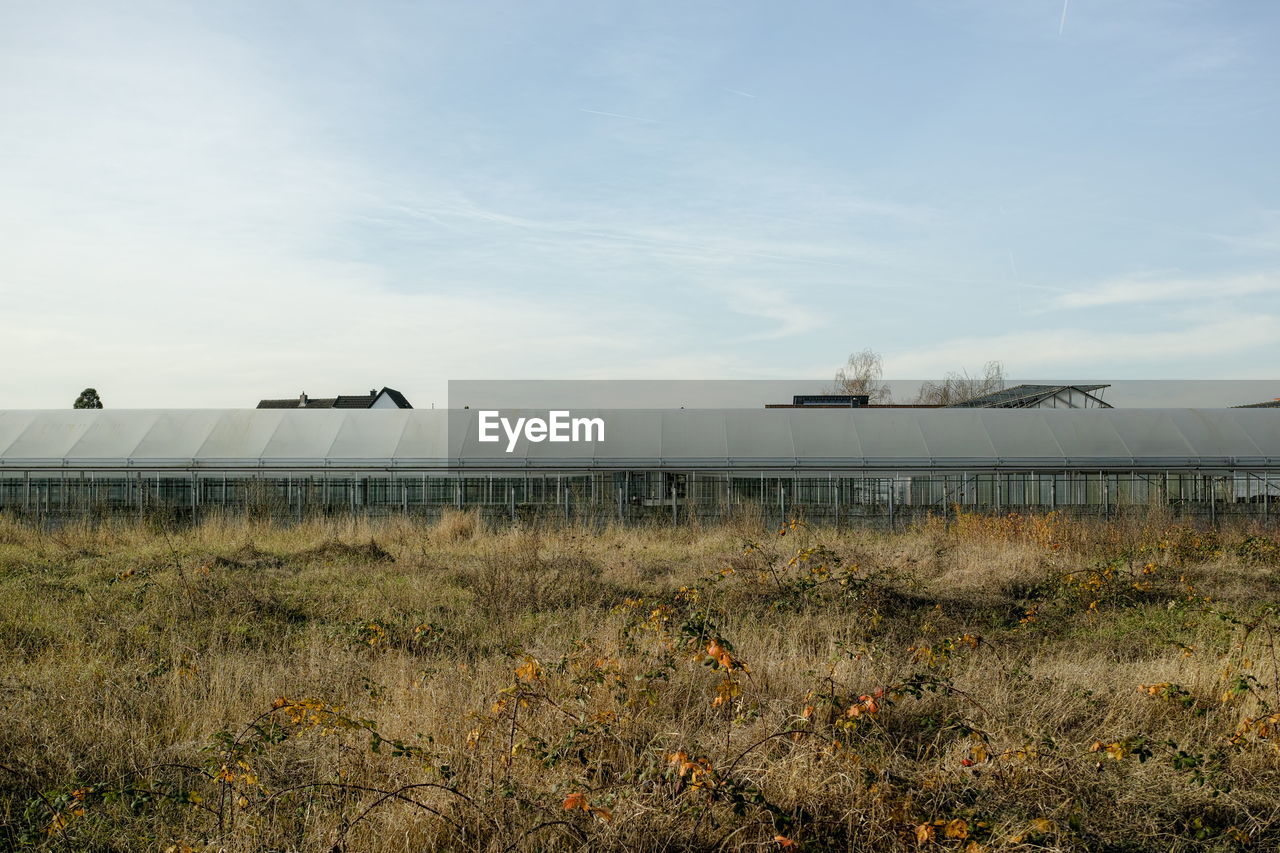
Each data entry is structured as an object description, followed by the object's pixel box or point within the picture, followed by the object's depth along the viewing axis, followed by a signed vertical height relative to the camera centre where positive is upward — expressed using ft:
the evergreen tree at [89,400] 181.78 +9.87
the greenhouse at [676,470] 82.89 -2.29
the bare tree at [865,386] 200.23 +11.16
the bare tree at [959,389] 209.87 +10.67
